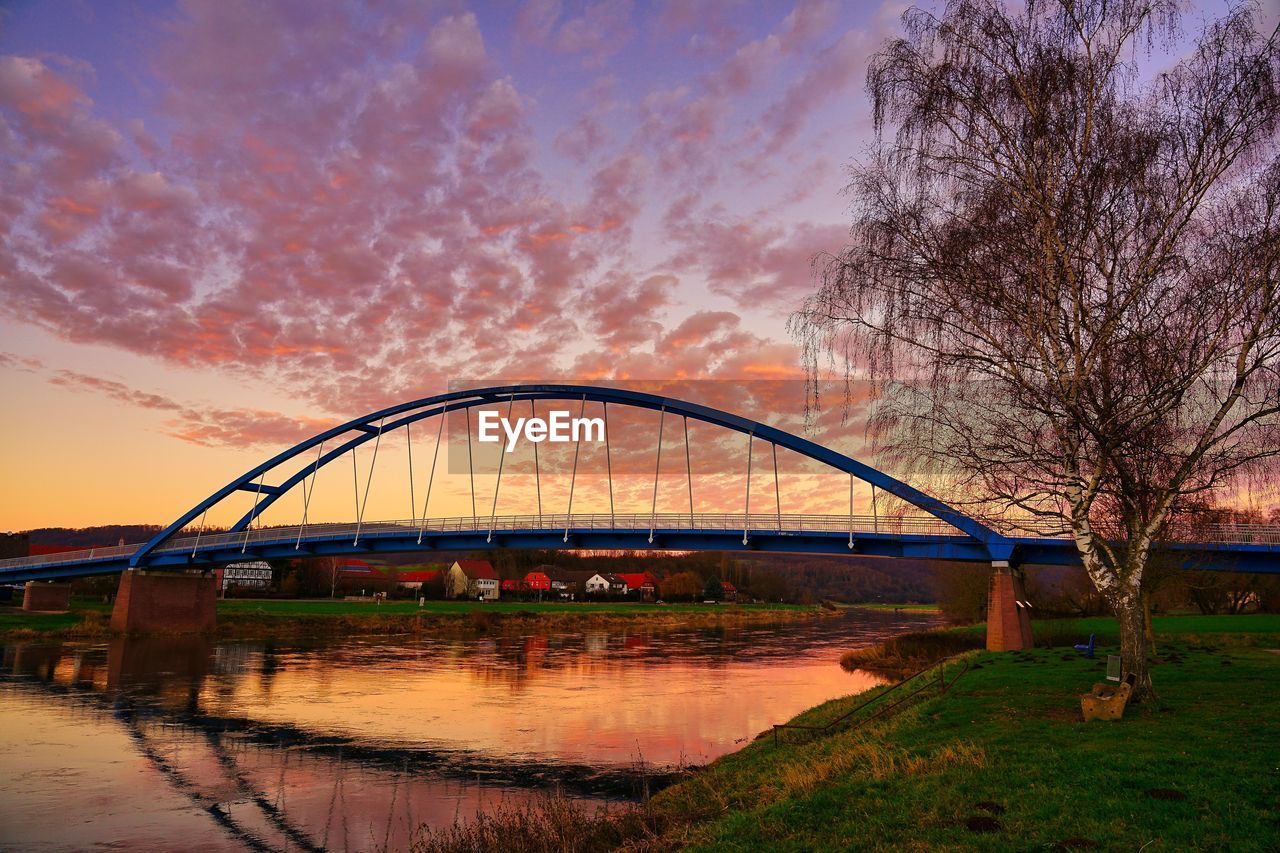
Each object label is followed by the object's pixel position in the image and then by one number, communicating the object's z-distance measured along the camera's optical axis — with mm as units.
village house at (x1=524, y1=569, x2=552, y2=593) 134500
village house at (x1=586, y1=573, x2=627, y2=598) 147000
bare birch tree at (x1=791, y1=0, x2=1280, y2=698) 14023
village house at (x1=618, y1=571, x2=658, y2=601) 132262
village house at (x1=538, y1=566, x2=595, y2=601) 135875
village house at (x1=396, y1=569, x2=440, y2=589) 124538
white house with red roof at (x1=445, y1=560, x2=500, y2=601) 123062
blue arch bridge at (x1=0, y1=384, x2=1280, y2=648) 36594
